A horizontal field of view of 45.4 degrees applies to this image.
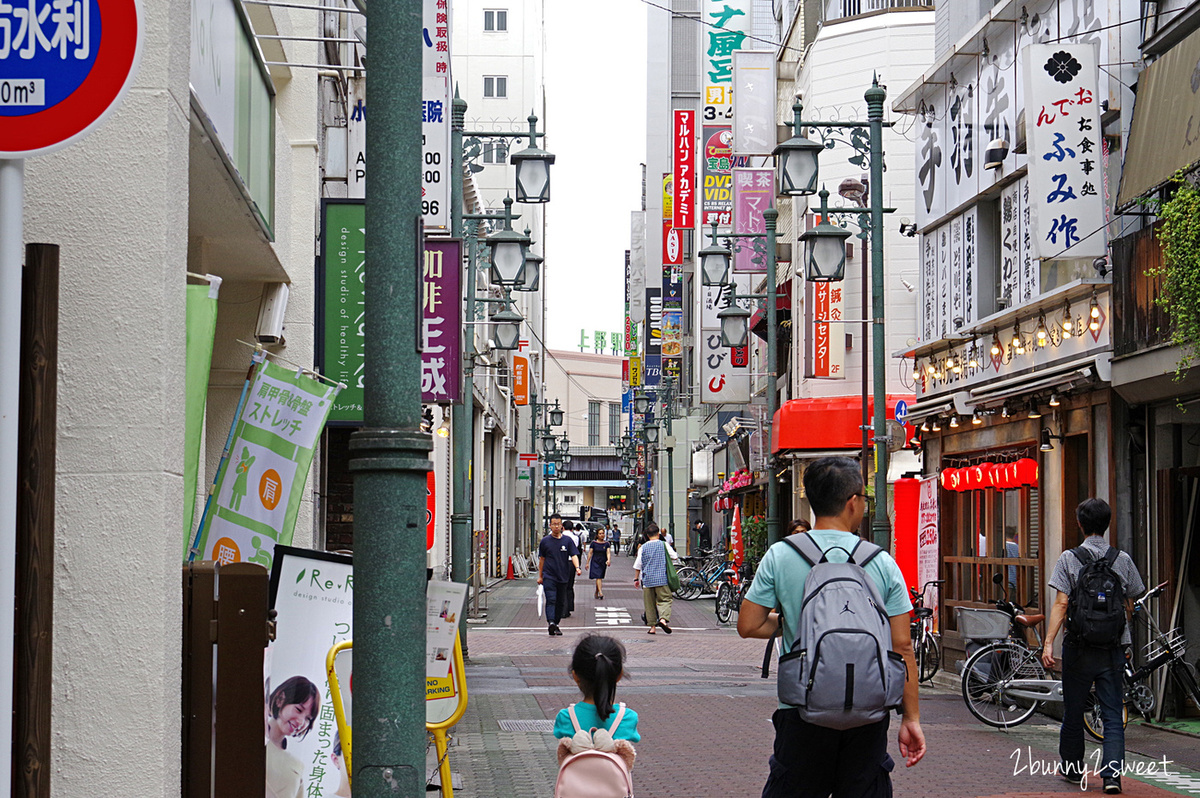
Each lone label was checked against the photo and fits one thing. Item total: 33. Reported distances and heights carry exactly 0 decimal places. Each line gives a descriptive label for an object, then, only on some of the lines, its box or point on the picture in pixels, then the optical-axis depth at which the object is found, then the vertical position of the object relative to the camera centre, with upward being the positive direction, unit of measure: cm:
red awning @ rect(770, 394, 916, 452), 3103 +152
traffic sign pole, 352 +30
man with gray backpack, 505 -54
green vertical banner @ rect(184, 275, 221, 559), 575 +60
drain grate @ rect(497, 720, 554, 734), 1321 -217
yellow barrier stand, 681 -115
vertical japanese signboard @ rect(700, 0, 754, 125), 4378 +1397
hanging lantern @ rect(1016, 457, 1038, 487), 1634 +27
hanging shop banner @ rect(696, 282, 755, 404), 3947 +332
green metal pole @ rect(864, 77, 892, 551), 1630 +207
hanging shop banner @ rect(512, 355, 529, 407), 5784 +468
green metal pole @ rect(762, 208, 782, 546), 2539 +260
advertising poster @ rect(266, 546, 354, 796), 701 -82
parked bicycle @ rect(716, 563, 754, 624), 2961 -211
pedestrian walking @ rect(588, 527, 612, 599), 3575 -165
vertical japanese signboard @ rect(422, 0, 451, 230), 1332 +353
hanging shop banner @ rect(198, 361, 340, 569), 782 +16
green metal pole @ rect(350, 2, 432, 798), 393 +11
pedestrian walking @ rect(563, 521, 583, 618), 2649 -202
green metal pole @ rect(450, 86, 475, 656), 1858 +94
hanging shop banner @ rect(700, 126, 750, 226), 4172 +948
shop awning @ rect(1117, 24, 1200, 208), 1256 +340
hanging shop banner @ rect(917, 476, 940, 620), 1937 -58
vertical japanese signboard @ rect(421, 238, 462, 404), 1391 +171
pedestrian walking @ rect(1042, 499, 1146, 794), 953 -87
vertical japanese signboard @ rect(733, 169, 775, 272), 3198 +662
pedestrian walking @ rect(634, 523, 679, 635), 2553 -154
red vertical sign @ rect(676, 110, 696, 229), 4950 +1154
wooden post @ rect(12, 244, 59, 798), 441 -10
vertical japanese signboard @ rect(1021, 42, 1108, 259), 1429 +345
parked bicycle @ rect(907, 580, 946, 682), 1788 -188
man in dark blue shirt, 2512 -131
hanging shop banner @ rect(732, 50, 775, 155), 2975 +806
